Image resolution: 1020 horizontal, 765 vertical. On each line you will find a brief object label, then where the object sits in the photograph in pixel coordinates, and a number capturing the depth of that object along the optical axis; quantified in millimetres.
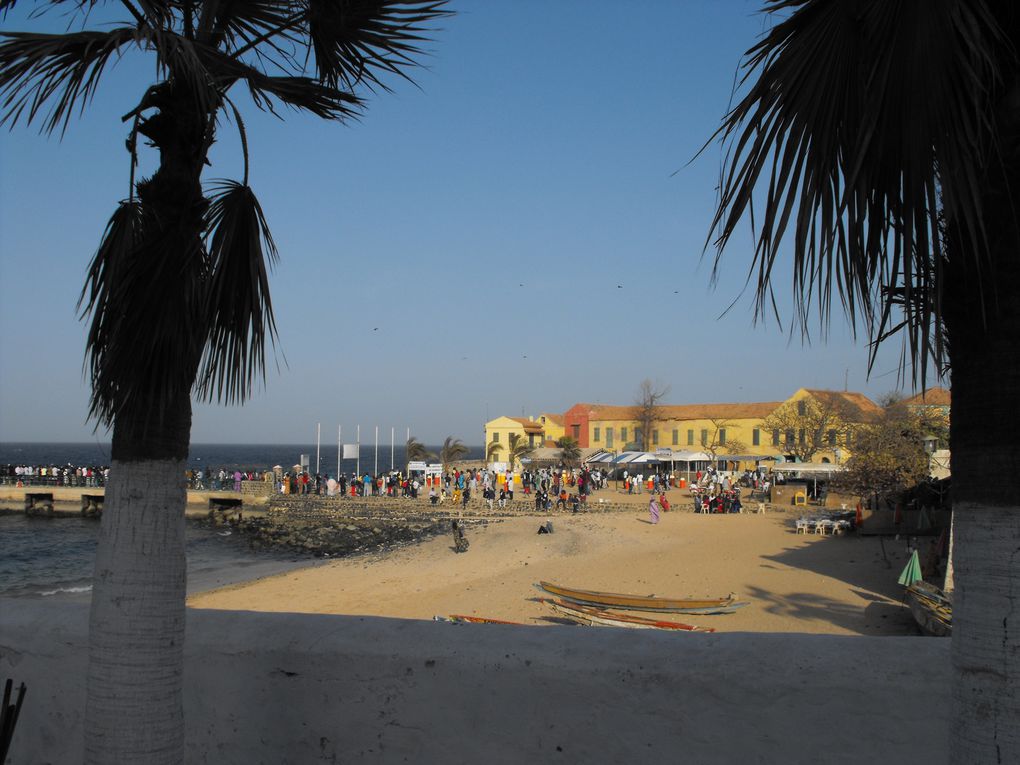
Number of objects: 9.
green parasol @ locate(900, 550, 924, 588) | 13719
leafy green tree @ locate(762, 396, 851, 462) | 48219
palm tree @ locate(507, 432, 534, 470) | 60969
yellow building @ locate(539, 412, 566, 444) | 74475
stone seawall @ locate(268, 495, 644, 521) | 37188
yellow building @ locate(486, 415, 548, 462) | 71500
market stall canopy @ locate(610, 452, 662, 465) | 51594
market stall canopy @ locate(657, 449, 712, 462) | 50594
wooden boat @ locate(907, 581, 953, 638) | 8805
